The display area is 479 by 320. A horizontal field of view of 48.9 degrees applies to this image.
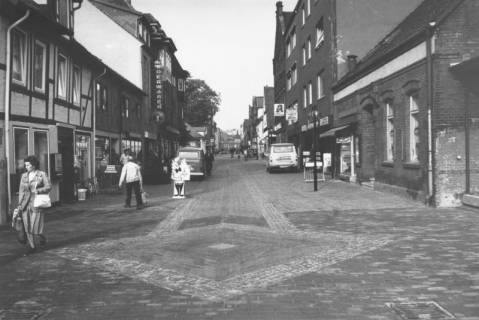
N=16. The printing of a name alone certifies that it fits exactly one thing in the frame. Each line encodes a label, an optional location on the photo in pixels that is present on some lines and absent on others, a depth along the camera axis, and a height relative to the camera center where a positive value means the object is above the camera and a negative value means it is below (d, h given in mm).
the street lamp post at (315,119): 19344 +1430
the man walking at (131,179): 15031 -568
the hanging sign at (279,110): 46978 +4233
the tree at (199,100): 84438 +9403
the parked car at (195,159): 27984 -32
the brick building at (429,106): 13391 +1399
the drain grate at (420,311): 4927 -1507
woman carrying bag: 8484 -649
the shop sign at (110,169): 21625 -385
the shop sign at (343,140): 23295 +750
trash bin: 17717 -1160
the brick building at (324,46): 25109 +5899
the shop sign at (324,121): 26797 +1862
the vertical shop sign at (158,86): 36219 +5021
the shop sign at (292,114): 36269 +2993
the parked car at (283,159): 33844 -104
